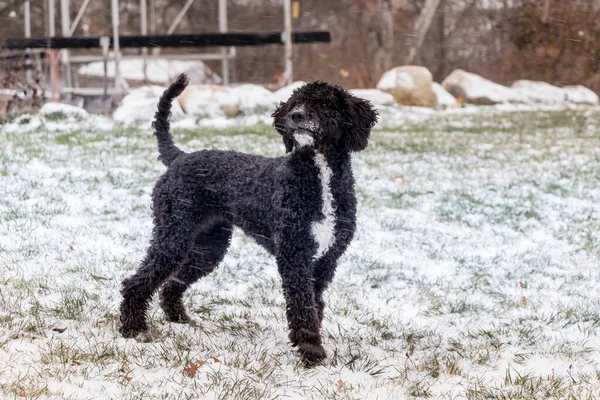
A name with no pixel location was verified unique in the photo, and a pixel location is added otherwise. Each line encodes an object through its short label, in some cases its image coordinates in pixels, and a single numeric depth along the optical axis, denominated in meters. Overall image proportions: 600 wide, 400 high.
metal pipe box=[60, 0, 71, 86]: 15.66
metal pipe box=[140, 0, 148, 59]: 16.28
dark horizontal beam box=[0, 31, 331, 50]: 14.57
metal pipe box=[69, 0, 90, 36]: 15.53
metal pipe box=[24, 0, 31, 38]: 17.52
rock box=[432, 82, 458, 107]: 18.70
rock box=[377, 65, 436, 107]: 18.06
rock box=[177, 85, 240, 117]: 13.80
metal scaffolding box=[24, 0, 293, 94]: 14.23
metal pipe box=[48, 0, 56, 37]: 15.94
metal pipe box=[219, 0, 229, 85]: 16.34
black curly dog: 3.29
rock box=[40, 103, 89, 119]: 12.06
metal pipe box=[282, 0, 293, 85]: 15.20
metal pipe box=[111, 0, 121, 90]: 14.05
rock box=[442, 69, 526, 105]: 19.66
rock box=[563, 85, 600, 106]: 20.81
